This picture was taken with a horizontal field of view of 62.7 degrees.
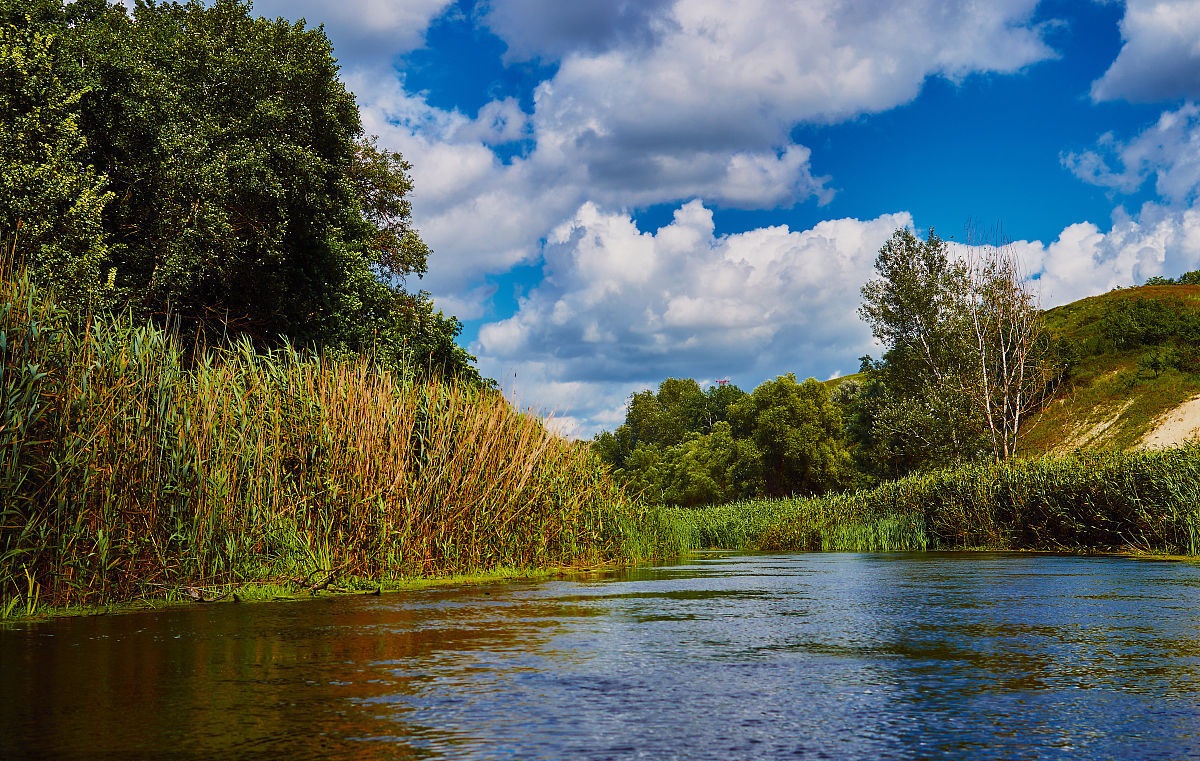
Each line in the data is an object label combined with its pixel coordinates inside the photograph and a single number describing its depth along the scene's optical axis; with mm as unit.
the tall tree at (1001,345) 38094
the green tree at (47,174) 17406
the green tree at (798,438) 55188
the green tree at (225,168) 20641
